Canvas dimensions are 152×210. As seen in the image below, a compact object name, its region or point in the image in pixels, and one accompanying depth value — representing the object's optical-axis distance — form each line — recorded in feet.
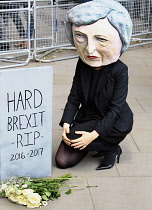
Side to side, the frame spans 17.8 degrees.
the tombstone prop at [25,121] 12.85
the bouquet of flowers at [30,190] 12.61
